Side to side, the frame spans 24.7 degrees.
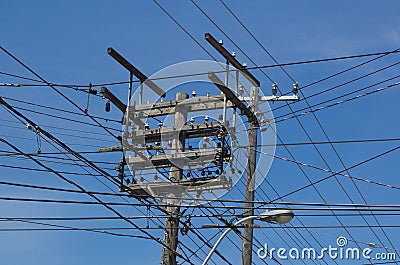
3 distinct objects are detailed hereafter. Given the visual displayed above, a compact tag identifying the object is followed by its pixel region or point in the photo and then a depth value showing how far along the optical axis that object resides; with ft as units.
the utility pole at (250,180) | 67.82
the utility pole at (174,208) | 65.57
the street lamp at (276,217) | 59.57
